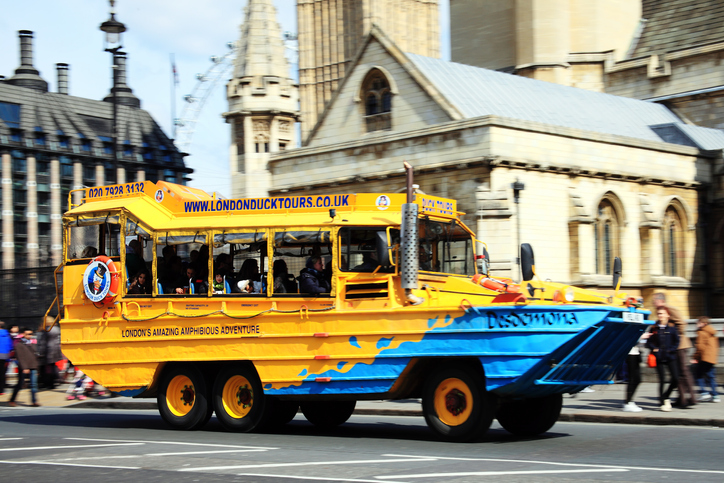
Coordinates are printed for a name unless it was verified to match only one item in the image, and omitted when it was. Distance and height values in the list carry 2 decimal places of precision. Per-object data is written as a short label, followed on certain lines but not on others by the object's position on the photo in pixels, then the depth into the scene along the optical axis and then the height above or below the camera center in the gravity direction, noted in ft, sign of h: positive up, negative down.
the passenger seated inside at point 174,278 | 47.60 +0.11
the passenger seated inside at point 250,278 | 45.50 +0.02
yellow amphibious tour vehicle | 39.19 -1.65
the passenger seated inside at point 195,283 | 46.83 -0.16
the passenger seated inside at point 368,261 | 42.88 +0.65
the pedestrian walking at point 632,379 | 52.53 -5.79
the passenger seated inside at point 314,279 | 43.42 -0.08
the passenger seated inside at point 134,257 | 48.88 +1.18
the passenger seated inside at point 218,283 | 46.29 -0.18
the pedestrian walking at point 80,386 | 72.33 -7.62
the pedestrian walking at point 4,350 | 72.43 -4.87
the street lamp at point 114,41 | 73.61 +18.02
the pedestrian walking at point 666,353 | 52.75 -4.50
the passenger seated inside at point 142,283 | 48.42 -0.11
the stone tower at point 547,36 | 161.89 +40.19
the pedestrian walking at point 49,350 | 76.23 -5.16
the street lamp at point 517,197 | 94.87 +7.61
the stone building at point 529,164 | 103.19 +12.48
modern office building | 253.44 +35.01
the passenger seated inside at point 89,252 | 50.57 +1.52
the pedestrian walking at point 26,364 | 68.95 -5.61
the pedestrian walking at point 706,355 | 56.44 -4.92
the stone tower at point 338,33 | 269.23 +67.84
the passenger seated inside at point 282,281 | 44.75 -0.14
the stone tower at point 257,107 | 205.77 +35.50
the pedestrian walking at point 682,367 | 52.85 -5.26
